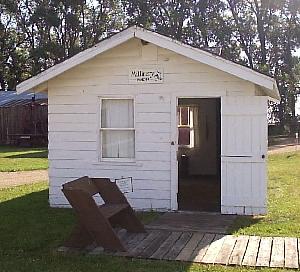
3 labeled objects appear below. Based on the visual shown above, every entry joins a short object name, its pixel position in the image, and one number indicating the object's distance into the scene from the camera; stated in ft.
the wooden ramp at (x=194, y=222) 19.88
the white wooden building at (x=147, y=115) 22.57
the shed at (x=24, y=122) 72.38
